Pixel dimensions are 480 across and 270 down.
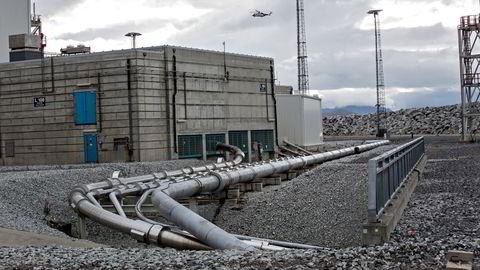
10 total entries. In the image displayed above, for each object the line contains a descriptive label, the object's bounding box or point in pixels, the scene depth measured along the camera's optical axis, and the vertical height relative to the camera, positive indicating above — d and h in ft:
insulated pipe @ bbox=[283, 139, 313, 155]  143.08 -5.57
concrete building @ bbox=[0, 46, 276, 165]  105.19 +3.71
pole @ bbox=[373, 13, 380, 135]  271.49 +27.10
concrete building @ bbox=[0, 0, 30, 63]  174.81 +31.17
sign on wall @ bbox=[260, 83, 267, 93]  136.36 +7.97
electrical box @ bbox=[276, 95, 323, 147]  156.35 +0.88
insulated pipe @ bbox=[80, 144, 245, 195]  67.18 -6.28
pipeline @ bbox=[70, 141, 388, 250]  43.19 -7.07
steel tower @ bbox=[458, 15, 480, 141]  168.66 +15.07
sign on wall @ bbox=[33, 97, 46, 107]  112.37 +4.99
